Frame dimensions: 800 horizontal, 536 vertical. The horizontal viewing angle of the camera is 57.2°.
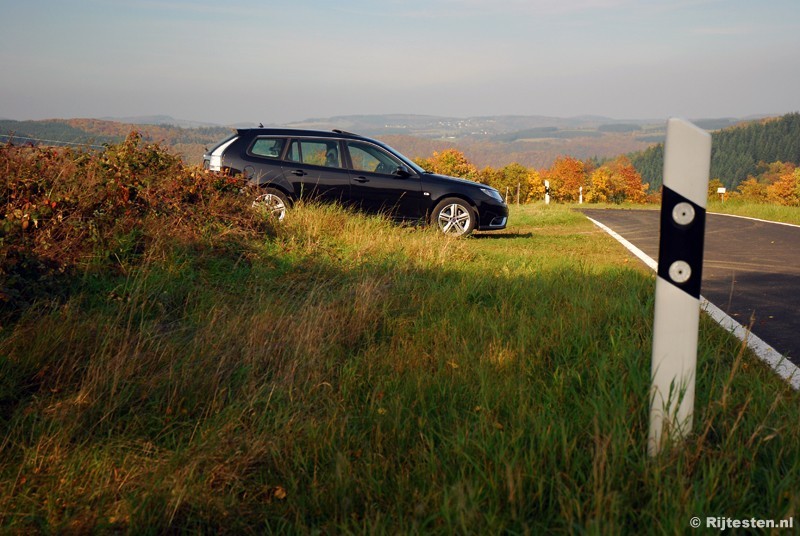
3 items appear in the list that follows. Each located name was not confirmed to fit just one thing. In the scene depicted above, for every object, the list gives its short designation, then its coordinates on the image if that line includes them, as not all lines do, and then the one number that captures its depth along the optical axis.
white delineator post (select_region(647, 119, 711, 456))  2.63
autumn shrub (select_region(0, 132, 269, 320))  5.36
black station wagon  12.22
